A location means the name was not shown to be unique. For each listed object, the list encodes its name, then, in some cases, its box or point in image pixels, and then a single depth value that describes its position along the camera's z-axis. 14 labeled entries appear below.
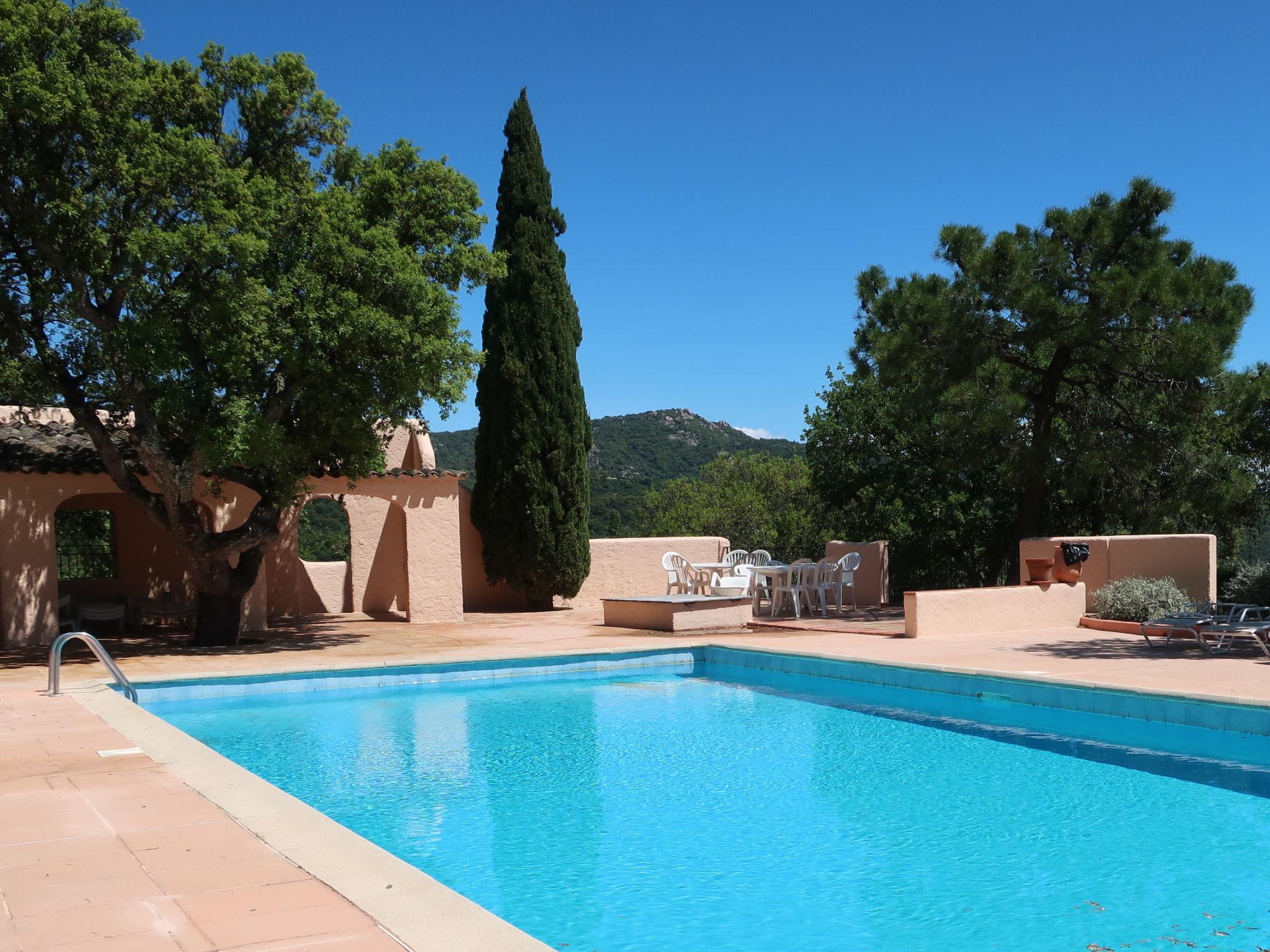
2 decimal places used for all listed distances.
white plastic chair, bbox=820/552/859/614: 16.00
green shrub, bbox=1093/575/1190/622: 13.12
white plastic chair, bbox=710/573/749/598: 16.23
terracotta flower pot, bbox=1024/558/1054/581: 14.29
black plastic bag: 14.14
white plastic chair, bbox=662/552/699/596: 17.30
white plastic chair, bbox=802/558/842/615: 16.19
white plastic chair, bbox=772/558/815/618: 15.99
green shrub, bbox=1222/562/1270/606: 13.03
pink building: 14.23
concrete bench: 15.00
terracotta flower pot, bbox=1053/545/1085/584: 14.38
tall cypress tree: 18.86
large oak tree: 11.38
